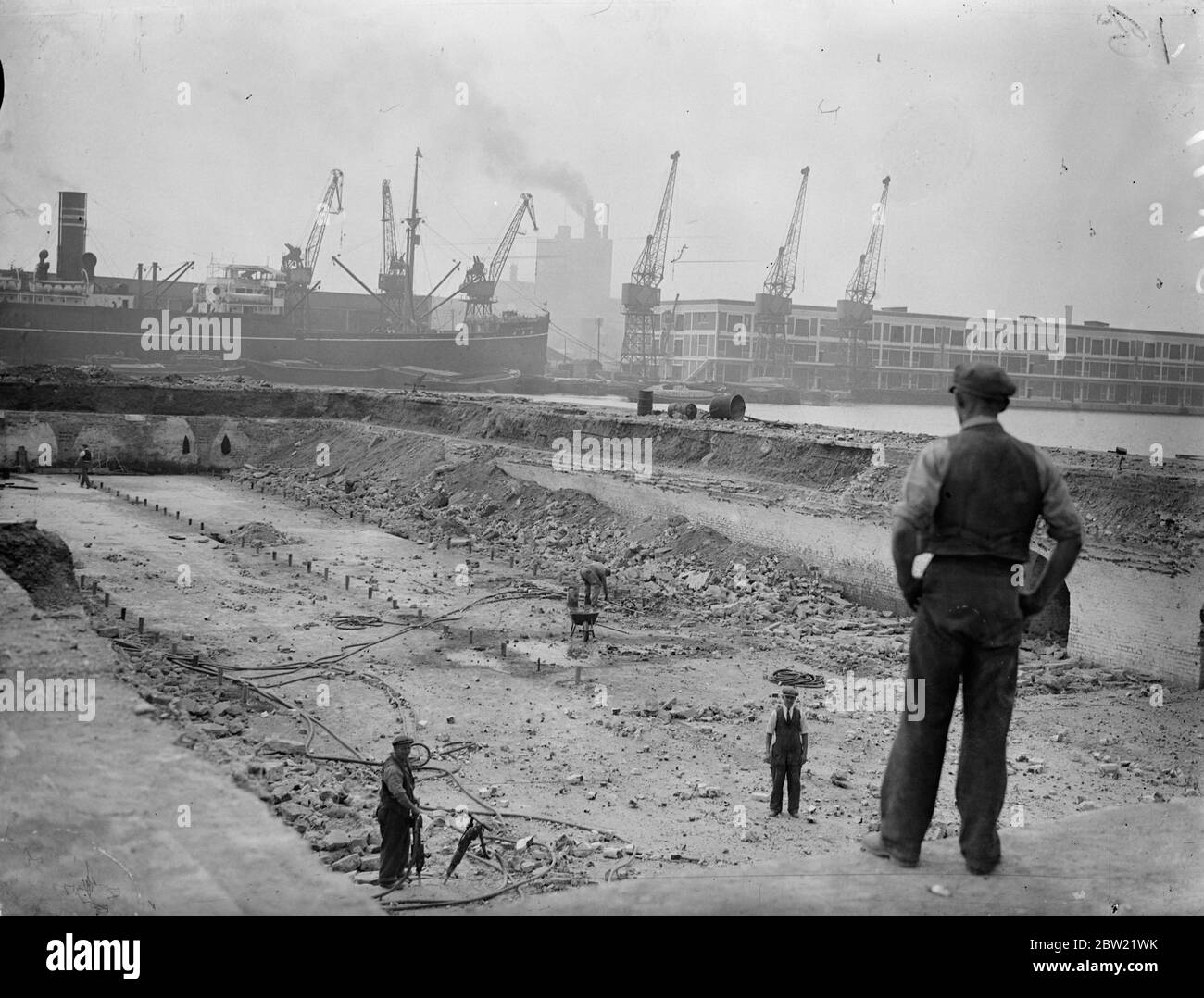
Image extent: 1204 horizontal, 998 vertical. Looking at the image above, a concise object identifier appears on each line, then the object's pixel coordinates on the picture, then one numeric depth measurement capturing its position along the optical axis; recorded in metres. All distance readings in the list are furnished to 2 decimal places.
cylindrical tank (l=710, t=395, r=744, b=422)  29.33
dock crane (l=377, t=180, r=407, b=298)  78.94
